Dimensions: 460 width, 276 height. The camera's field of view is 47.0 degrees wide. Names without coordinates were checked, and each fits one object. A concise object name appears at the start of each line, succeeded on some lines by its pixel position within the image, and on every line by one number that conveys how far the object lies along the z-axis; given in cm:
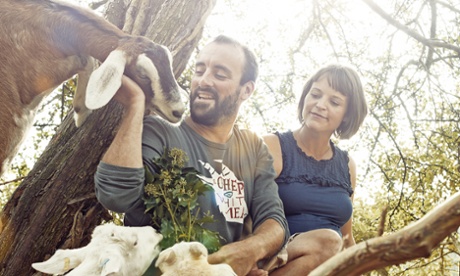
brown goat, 269
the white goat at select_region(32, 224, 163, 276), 176
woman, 317
